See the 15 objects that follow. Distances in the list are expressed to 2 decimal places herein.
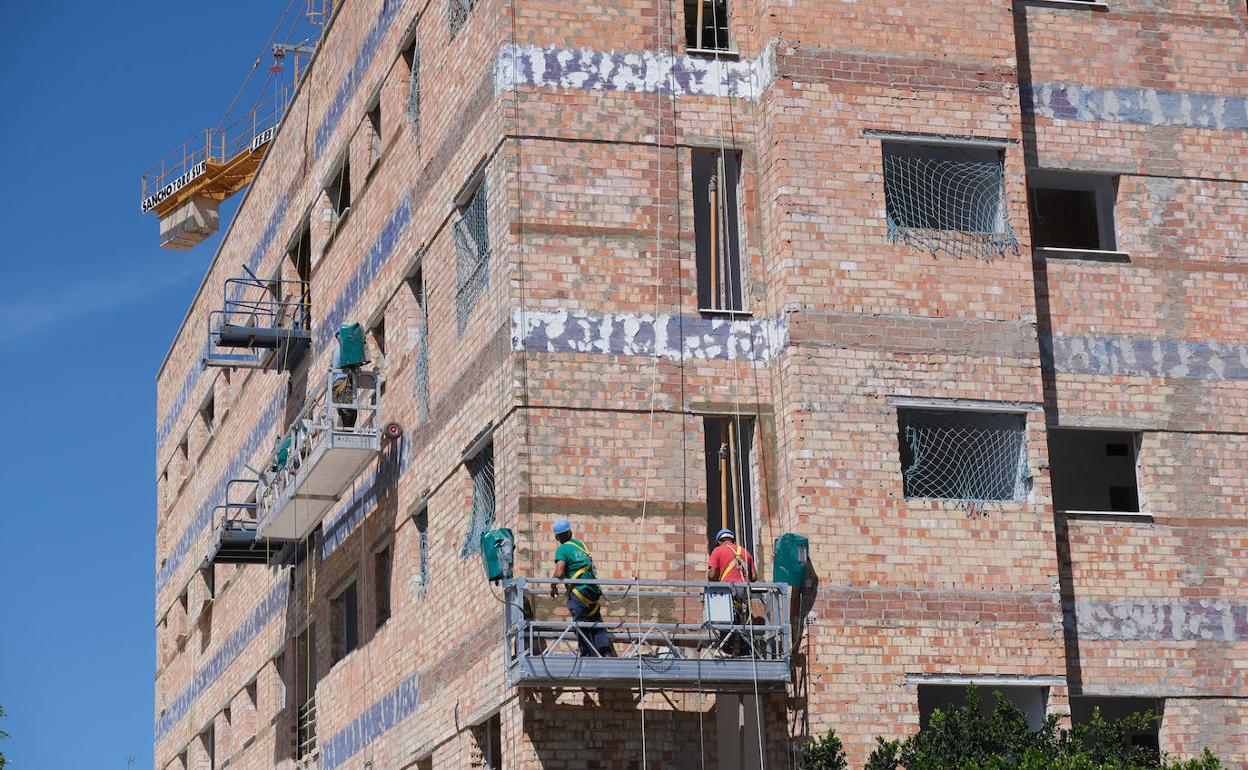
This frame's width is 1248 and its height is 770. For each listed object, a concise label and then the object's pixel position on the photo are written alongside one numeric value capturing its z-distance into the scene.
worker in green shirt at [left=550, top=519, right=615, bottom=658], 23.16
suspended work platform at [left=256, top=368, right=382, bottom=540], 30.14
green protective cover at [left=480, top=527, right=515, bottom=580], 23.64
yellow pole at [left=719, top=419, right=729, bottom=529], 25.22
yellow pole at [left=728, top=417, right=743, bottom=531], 25.34
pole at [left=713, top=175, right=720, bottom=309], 25.91
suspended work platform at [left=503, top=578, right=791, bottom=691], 22.83
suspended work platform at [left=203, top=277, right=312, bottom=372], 36.28
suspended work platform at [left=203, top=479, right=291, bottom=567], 35.91
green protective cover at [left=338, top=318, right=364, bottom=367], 30.50
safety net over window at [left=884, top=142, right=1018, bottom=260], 25.72
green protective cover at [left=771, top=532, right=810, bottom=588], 23.61
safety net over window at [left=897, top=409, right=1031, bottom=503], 25.03
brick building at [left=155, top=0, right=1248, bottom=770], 24.34
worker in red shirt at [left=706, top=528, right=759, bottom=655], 23.78
